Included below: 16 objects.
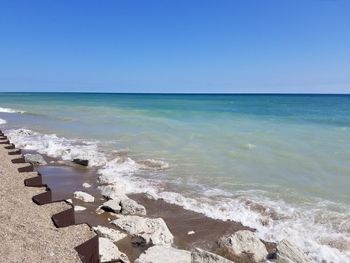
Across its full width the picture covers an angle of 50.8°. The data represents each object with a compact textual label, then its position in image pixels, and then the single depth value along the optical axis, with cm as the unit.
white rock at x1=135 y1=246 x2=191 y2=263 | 546
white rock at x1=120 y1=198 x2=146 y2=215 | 798
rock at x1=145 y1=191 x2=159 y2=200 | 920
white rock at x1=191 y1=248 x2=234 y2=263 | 539
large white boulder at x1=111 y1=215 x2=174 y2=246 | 652
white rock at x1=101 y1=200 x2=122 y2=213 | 799
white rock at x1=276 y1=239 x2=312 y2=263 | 591
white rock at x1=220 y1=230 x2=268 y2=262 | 624
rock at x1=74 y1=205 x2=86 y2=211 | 802
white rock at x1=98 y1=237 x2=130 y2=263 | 541
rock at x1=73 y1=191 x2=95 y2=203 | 872
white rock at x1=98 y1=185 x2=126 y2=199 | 891
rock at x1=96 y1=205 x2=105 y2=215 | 794
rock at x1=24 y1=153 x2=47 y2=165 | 1264
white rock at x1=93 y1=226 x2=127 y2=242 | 643
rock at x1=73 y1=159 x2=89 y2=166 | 1285
